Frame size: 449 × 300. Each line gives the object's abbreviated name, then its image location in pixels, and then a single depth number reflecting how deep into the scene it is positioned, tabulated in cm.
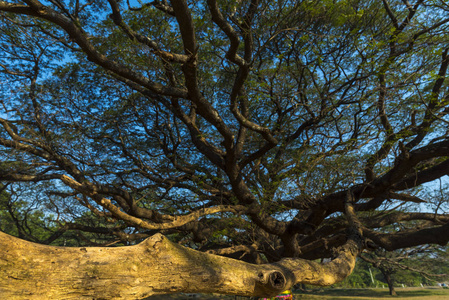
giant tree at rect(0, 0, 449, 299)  480
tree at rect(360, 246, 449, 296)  1431
